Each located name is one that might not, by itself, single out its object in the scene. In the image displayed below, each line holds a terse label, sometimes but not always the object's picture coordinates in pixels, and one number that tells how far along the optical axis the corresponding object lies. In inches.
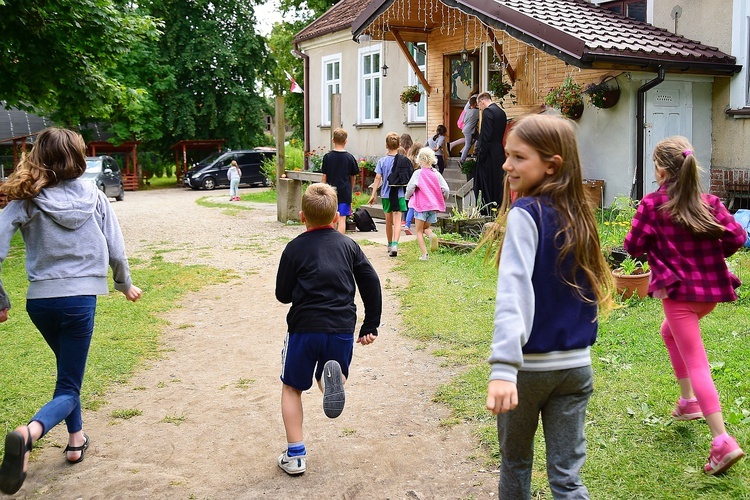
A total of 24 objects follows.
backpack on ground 586.9
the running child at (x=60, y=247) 166.4
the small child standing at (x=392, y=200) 453.7
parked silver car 1070.9
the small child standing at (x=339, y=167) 464.4
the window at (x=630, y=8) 545.0
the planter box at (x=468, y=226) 480.1
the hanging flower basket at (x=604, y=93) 503.8
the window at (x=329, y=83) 953.5
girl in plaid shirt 160.1
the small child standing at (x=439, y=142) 667.4
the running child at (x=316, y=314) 166.7
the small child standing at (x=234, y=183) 1023.0
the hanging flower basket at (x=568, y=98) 523.5
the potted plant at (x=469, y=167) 584.8
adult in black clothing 491.2
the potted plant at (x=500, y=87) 597.6
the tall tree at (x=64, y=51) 523.8
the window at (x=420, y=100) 765.3
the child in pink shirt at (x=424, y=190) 433.7
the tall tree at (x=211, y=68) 1368.1
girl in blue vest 111.2
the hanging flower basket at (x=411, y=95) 733.3
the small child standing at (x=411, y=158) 504.0
